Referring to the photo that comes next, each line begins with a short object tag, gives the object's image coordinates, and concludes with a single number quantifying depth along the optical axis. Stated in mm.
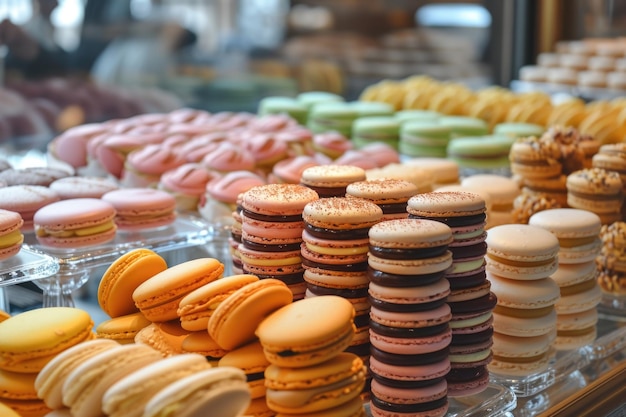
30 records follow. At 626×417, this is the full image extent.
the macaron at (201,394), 817
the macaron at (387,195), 1238
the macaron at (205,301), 1046
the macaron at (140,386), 856
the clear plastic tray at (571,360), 1309
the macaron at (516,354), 1317
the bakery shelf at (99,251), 1540
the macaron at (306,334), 940
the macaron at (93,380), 896
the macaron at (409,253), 1042
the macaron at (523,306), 1300
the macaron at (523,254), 1294
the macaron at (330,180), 1338
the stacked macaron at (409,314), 1047
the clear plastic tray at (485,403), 1171
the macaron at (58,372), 929
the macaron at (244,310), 998
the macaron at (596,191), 1643
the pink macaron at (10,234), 1413
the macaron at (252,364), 1021
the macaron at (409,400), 1078
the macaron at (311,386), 955
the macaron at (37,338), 1012
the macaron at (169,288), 1121
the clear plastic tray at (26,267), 1402
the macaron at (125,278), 1196
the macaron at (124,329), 1177
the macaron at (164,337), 1106
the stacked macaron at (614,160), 1738
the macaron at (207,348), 1065
